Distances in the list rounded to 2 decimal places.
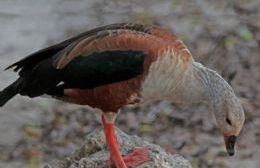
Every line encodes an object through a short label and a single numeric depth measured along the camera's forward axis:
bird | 9.75
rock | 10.41
